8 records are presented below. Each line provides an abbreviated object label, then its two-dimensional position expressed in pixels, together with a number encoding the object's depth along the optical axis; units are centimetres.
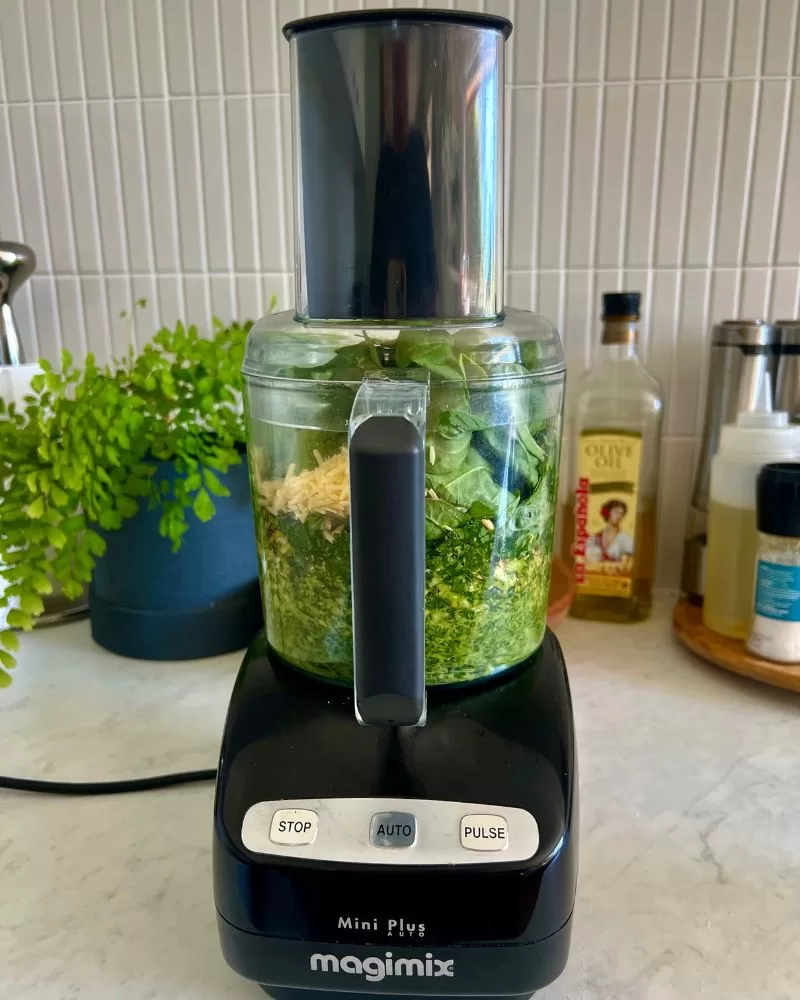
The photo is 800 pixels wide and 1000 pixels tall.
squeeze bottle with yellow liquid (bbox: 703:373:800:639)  68
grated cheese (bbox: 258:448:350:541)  44
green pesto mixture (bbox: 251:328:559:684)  44
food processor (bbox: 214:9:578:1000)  36
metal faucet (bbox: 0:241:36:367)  80
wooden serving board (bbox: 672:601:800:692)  66
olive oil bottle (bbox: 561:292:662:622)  78
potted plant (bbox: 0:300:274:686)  59
